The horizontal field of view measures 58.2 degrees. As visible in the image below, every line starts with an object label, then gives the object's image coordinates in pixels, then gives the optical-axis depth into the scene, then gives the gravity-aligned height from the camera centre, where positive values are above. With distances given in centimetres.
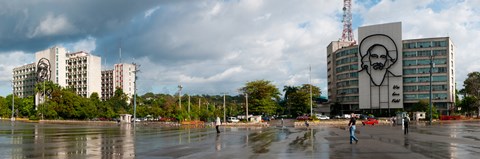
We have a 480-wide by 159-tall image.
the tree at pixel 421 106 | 10512 -328
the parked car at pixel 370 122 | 6775 -459
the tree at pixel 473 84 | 11331 +219
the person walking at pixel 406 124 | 3336 -246
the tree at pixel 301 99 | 12281 -167
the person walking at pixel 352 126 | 2277 -176
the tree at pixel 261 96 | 10169 -57
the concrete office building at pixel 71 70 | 18325 +1107
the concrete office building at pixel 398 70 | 11969 +633
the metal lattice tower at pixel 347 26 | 15812 +2503
